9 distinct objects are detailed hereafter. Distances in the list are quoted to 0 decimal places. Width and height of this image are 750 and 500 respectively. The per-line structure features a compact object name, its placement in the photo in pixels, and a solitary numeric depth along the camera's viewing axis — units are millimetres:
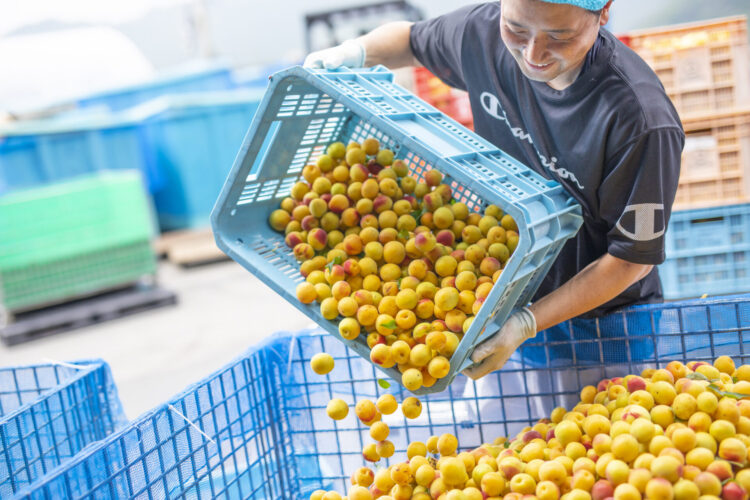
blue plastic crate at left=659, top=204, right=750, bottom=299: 2643
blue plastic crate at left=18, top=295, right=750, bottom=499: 1380
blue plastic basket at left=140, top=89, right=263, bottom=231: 6441
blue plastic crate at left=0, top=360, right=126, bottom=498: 1420
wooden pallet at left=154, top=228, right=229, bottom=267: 6191
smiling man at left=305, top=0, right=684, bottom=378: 1281
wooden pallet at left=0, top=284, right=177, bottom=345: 4746
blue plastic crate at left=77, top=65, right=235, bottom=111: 7949
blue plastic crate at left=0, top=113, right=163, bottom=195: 5441
